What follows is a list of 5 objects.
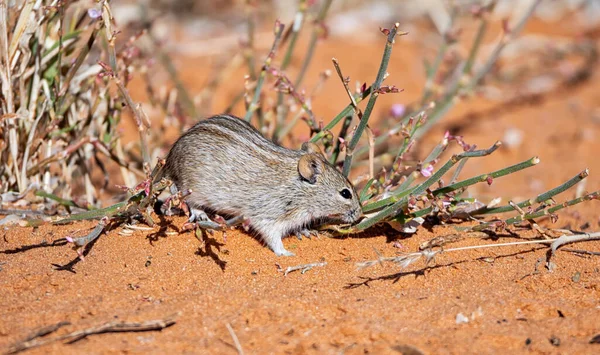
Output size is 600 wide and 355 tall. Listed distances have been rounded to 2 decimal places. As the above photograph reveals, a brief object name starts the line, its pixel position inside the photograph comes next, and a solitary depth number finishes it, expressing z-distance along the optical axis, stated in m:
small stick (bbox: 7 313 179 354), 5.45
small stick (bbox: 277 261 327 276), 7.15
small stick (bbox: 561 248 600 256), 7.52
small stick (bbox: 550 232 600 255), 7.36
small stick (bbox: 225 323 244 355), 5.51
